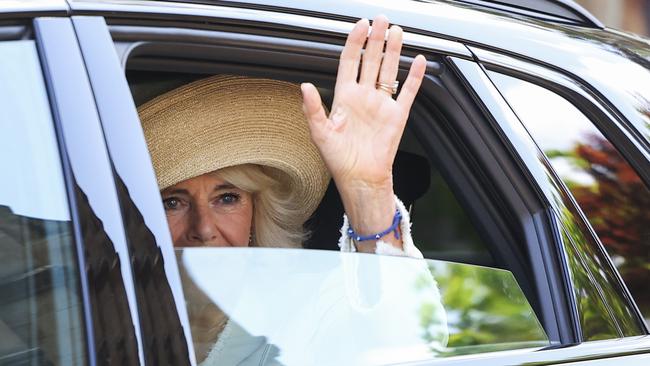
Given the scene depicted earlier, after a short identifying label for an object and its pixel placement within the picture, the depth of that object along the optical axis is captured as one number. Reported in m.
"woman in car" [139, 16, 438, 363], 3.54
